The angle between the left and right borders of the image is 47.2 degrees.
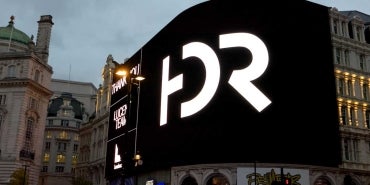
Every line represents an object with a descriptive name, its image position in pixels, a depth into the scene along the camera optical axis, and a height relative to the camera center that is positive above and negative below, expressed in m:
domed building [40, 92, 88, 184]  110.25 +13.25
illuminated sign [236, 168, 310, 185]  36.22 +1.96
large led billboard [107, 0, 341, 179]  37.91 +10.03
